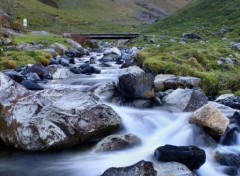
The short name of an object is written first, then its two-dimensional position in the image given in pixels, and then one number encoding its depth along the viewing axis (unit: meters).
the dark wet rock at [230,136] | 8.50
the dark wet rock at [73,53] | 24.89
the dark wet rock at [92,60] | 21.77
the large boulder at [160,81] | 12.53
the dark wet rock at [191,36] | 31.28
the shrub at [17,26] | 34.29
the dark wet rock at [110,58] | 22.65
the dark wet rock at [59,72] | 15.86
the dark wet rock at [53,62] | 19.40
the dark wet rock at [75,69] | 17.07
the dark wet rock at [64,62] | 19.32
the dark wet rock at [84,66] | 18.08
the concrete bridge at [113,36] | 46.08
